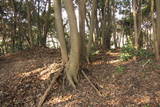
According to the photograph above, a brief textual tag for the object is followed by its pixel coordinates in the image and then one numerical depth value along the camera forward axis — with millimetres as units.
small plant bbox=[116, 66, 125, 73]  4150
